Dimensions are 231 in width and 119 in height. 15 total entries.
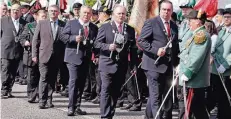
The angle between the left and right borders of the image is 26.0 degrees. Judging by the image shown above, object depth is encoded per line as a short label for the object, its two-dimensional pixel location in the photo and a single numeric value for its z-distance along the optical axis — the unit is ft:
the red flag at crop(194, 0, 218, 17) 33.65
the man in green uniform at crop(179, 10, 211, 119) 24.00
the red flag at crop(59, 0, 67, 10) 48.86
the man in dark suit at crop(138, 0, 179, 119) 26.32
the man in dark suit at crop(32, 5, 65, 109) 33.75
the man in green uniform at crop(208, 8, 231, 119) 28.19
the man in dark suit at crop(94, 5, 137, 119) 28.66
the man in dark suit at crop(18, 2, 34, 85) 45.67
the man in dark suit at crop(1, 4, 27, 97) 38.22
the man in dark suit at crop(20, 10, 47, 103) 36.13
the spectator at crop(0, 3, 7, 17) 40.63
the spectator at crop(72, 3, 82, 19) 40.78
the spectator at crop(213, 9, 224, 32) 38.29
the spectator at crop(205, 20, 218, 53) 29.97
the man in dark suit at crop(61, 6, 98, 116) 31.12
